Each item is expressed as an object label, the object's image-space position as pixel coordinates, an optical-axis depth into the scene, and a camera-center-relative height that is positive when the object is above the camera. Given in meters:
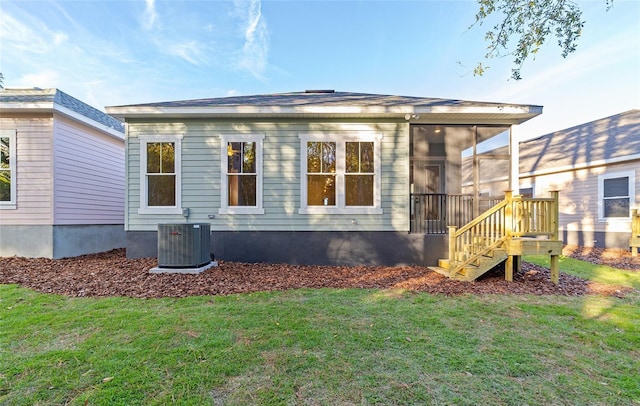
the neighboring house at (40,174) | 7.57 +0.80
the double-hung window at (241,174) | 7.12 +0.76
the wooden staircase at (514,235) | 5.57 -0.56
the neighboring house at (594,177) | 9.84 +1.09
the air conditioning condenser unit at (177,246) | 5.82 -0.82
